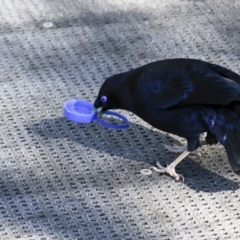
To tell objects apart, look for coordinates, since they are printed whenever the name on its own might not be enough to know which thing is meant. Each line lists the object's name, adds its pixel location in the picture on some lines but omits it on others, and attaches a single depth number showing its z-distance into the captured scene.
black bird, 8.53
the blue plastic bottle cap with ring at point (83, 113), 9.39
